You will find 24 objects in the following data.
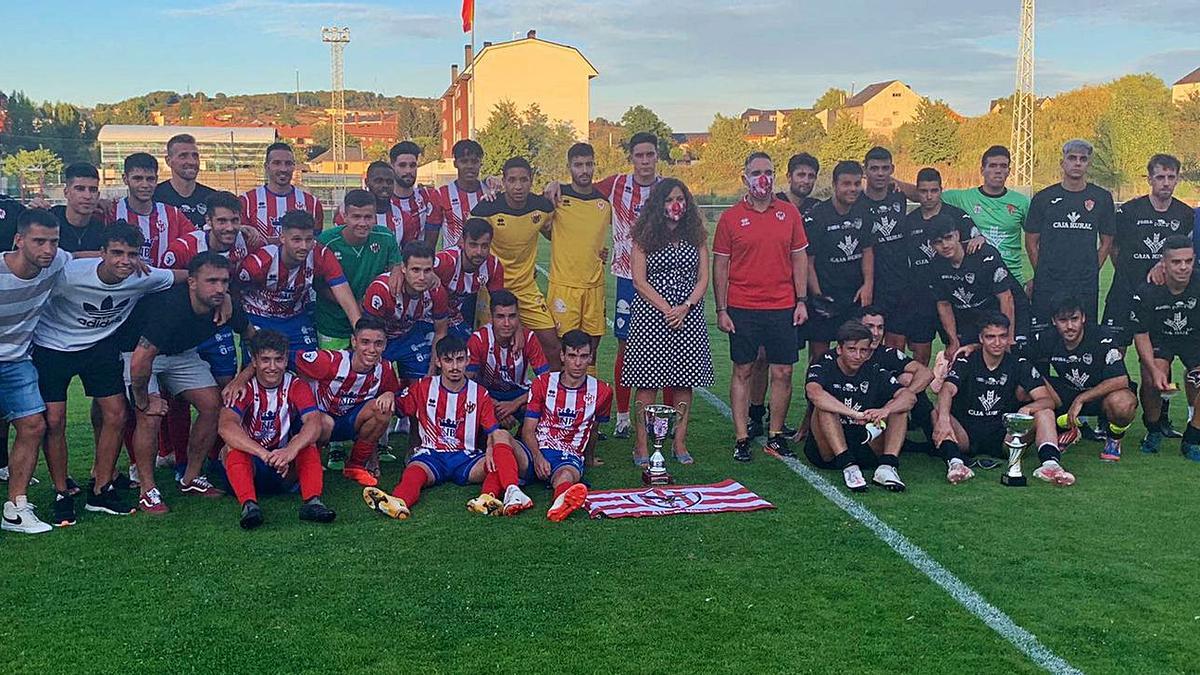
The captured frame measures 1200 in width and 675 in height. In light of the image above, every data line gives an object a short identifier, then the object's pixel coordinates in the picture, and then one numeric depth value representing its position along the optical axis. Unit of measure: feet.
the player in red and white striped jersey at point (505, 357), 20.58
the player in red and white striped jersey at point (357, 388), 19.75
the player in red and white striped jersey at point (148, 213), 21.20
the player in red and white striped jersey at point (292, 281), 20.15
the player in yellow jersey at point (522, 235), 23.17
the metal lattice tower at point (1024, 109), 123.75
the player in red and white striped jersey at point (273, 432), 17.87
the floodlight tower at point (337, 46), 231.09
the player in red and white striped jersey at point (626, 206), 23.86
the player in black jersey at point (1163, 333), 22.33
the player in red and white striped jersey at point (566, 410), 19.48
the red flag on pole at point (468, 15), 115.55
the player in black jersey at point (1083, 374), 21.49
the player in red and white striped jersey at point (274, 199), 23.15
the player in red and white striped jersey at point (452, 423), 19.08
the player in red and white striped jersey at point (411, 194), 25.55
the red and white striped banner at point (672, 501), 17.78
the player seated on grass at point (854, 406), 20.01
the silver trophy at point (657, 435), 19.30
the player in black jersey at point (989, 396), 20.79
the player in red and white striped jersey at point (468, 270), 22.03
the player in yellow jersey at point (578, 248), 23.47
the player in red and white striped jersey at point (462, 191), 25.79
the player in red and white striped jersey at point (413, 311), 20.75
